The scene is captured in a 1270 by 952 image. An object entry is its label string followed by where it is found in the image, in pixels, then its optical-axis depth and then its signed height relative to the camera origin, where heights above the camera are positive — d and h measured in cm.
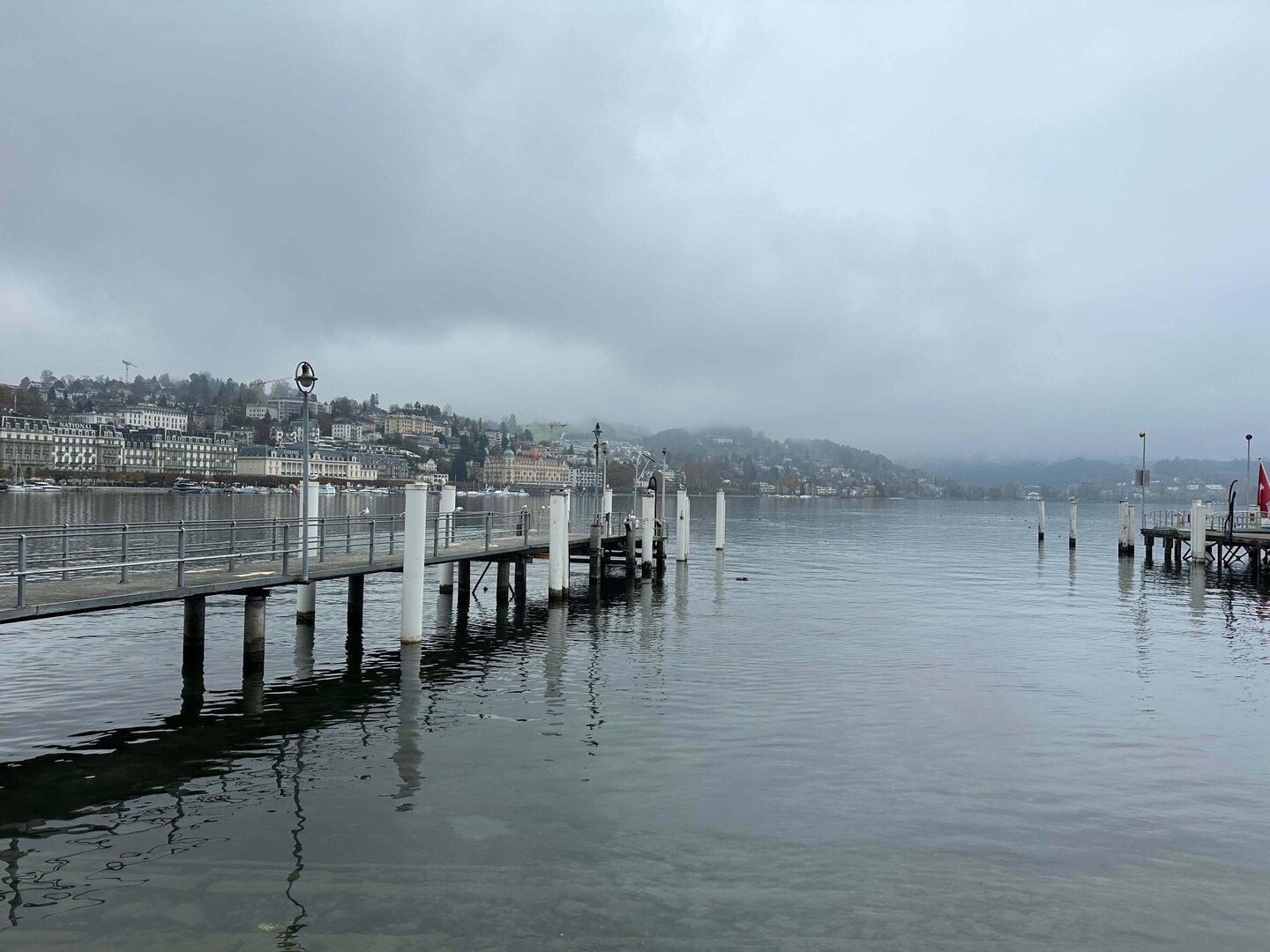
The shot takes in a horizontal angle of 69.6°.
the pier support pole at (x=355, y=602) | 2436 -327
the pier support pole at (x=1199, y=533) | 4956 -239
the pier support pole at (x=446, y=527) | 2791 -140
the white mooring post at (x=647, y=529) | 4203 -211
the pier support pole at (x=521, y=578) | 3353 -354
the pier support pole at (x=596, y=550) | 3861 -283
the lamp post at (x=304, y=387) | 1881 +196
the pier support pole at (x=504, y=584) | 3228 -365
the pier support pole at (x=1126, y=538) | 5966 -323
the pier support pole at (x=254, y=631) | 1939 -325
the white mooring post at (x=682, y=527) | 5025 -244
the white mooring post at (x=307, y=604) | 2517 -344
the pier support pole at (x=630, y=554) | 4153 -323
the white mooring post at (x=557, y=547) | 2947 -215
